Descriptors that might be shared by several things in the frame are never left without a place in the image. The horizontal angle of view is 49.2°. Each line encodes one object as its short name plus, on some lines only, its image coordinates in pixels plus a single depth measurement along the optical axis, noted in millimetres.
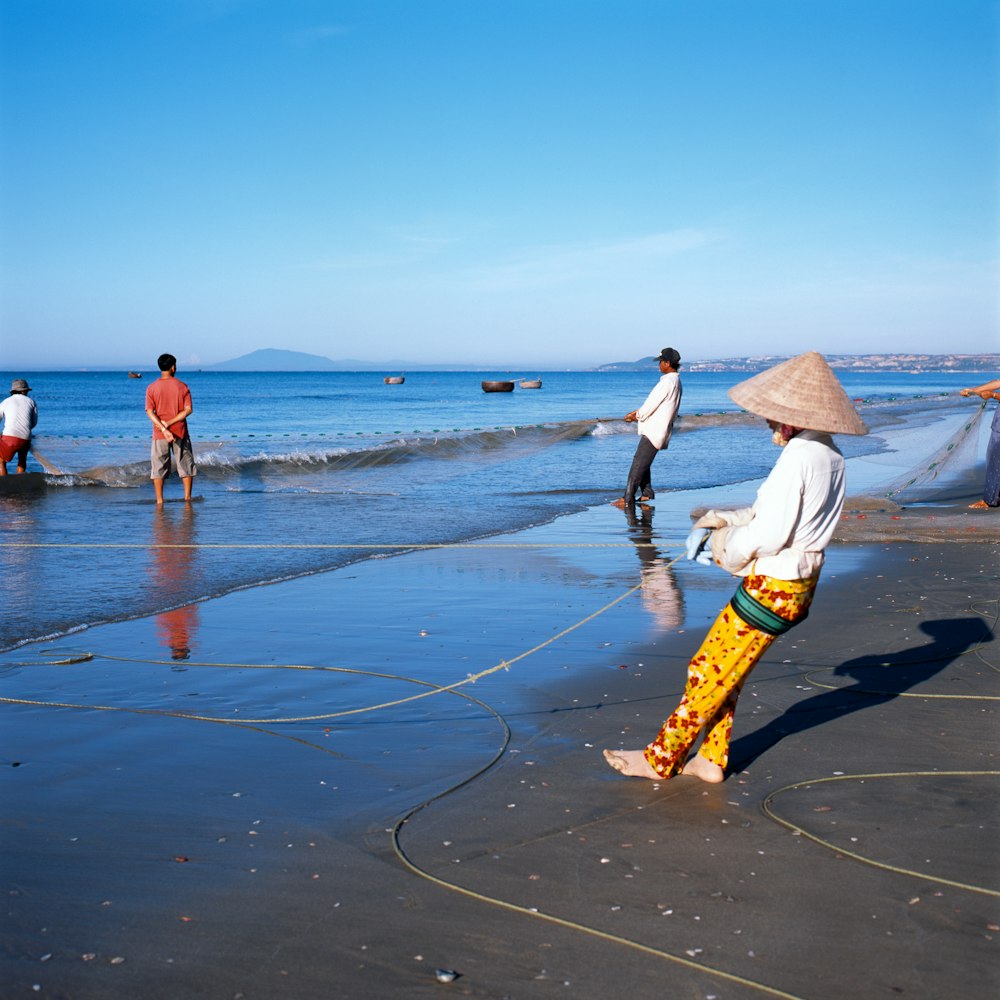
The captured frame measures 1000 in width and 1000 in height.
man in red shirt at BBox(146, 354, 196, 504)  12953
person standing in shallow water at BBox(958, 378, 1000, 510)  10109
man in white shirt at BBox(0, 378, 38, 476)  14500
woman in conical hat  3711
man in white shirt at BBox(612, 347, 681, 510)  11680
